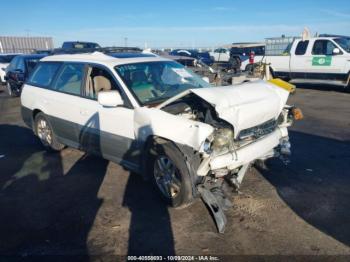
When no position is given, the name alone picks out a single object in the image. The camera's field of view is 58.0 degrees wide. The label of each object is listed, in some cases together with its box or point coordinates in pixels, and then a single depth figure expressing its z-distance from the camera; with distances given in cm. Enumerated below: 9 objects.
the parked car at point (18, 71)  1199
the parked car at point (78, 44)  1577
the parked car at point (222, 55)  3105
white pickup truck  1145
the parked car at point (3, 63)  1590
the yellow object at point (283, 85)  454
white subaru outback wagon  344
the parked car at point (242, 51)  1985
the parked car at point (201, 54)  2900
